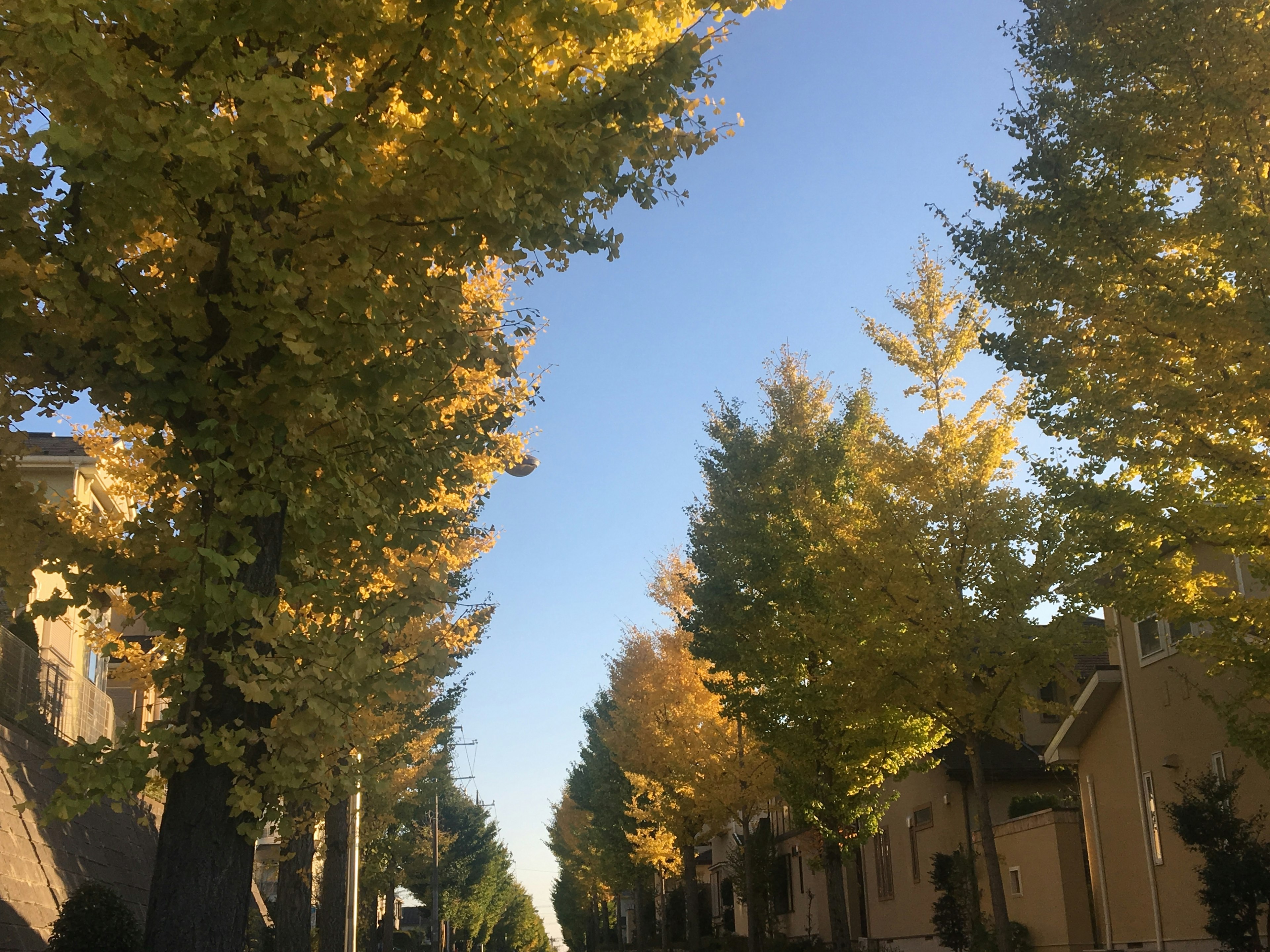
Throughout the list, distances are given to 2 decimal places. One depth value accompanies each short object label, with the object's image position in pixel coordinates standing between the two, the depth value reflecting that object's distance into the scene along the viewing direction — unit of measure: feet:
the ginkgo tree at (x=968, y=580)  50.57
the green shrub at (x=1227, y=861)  41.14
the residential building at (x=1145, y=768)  51.34
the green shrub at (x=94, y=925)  38.63
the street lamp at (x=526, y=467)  41.45
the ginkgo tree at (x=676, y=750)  83.92
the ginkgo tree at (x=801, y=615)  59.72
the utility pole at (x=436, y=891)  114.42
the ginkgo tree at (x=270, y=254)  18.07
